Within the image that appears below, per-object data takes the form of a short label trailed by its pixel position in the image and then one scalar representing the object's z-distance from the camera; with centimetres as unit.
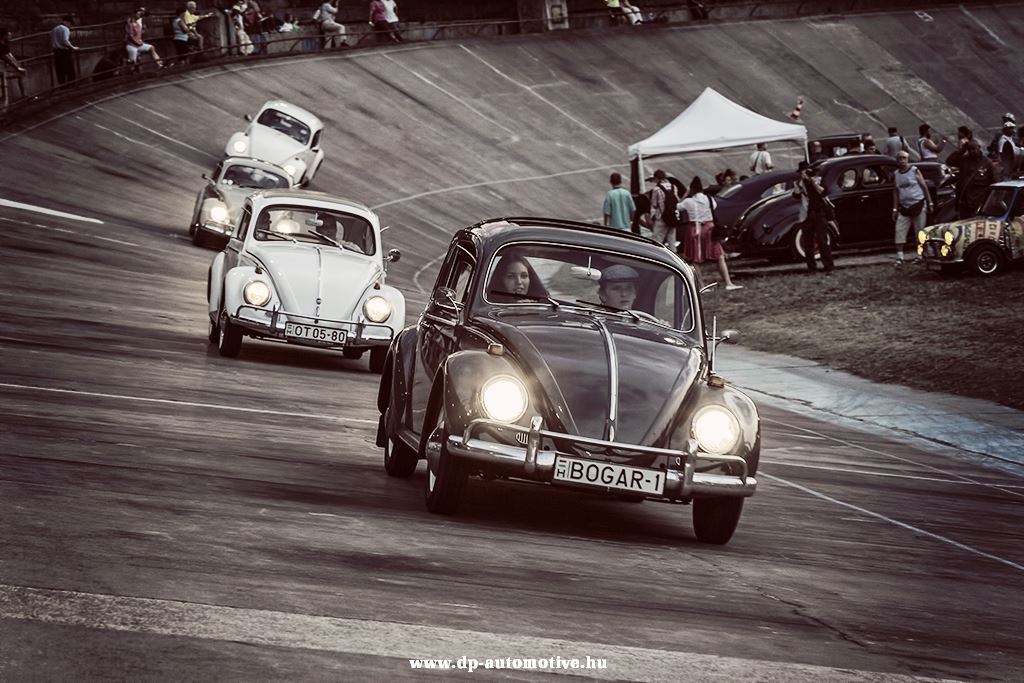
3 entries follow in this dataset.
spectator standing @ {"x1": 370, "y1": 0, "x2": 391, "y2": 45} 5122
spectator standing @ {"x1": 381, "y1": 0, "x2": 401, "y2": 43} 5128
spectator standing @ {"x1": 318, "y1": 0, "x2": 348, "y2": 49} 5025
